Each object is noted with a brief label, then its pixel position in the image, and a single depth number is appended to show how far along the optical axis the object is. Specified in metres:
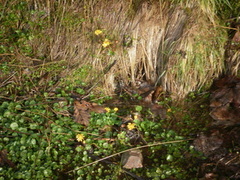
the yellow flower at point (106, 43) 3.30
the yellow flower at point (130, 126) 2.79
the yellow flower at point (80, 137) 2.63
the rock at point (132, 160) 2.45
